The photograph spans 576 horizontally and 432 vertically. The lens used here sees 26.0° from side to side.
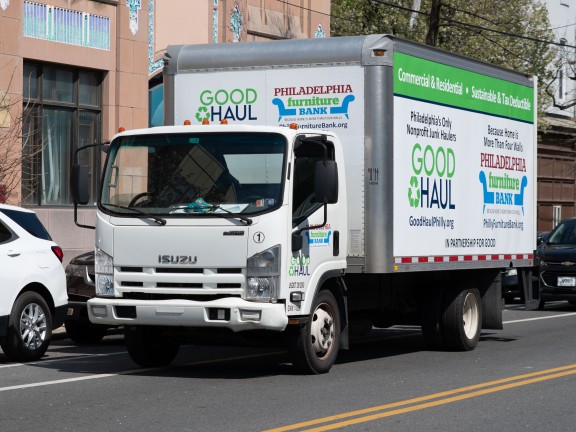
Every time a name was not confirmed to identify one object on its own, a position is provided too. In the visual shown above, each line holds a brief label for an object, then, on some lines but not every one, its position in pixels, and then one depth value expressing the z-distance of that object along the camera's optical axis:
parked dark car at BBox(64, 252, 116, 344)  16.03
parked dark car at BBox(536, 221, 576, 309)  23.48
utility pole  30.03
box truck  11.90
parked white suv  13.63
